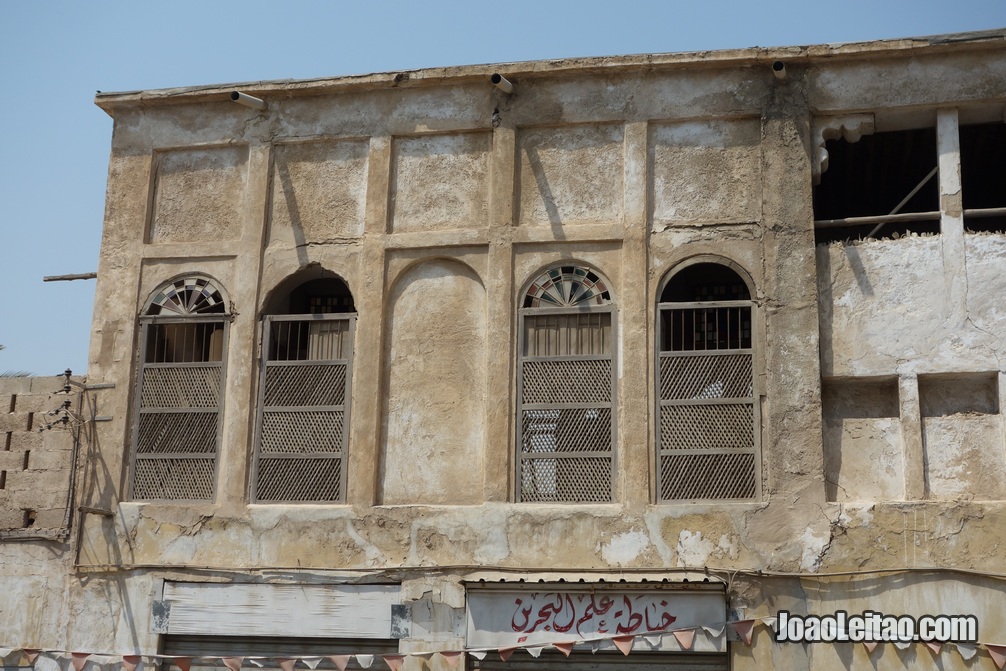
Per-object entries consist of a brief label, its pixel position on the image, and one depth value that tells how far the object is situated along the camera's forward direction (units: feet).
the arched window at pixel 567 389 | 39.42
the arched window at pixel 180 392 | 41.93
